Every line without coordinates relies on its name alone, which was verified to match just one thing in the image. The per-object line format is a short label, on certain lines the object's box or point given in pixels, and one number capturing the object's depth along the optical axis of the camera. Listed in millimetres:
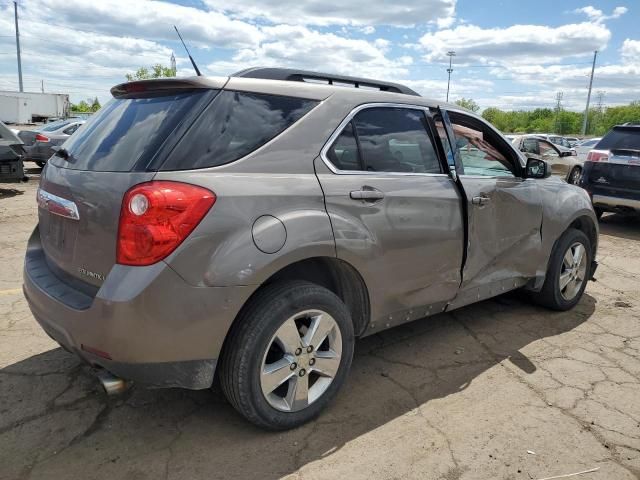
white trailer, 48188
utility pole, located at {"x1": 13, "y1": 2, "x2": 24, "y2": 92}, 53562
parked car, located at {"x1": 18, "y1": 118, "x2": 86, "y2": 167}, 13828
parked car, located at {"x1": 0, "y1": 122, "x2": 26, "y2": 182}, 9766
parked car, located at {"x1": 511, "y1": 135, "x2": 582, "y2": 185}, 14516
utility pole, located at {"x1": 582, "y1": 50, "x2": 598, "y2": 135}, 60562
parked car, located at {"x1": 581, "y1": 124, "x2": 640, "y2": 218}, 8242
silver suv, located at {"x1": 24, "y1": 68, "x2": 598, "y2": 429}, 2236
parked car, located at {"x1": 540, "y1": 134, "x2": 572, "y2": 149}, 23956
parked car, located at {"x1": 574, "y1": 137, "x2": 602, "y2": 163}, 22036
